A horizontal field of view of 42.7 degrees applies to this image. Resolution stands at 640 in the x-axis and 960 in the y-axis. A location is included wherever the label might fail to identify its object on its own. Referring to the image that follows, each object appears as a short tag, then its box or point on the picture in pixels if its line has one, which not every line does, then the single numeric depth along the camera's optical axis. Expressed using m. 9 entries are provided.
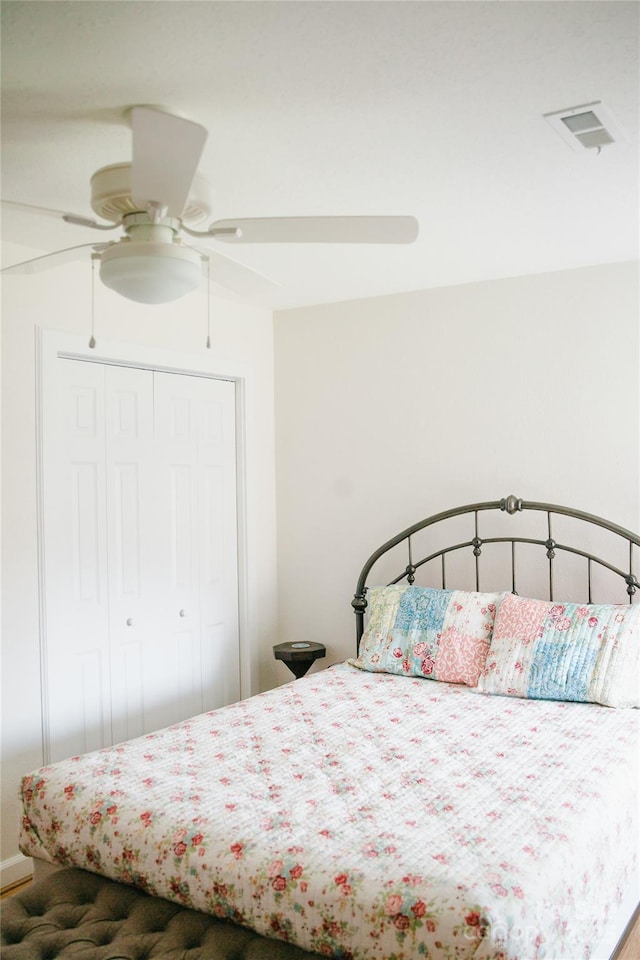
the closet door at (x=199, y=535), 3.97
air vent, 2.16
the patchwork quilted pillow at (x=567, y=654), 3.09
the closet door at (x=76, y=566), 3.36
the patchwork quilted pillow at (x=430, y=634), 3.45
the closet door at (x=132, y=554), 3.67
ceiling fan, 2.07
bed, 1.83
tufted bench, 1.79
